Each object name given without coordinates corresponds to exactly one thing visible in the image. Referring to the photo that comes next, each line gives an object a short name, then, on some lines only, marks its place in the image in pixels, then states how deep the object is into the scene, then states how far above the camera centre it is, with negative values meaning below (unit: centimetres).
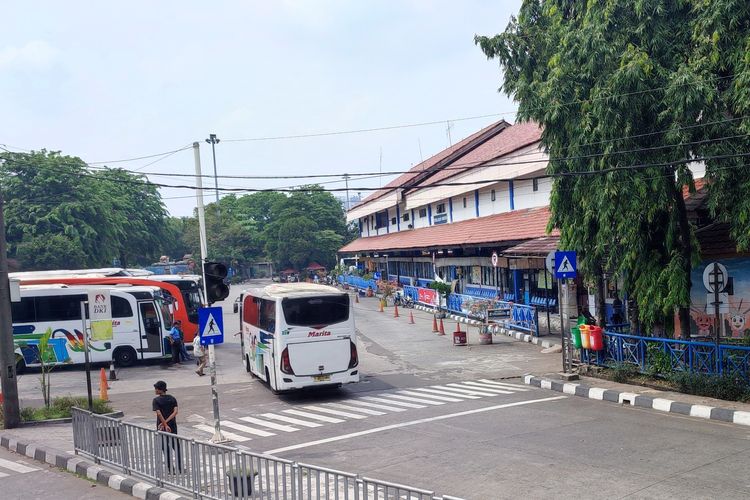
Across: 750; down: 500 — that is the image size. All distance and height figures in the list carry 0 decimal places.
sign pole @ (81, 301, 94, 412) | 1345 -139
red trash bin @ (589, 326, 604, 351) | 1761 -248
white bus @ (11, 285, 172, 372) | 2441 -185
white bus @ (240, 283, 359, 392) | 1677 -196
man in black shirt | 1102 -225
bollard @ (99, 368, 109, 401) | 1853 -310
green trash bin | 1820 -251
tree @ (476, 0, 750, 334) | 1430 +251
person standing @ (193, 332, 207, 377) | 2178 -287
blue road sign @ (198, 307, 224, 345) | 1252 -108
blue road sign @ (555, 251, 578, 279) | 1725 -58
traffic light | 1258 -31
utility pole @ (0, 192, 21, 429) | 1494 -175
